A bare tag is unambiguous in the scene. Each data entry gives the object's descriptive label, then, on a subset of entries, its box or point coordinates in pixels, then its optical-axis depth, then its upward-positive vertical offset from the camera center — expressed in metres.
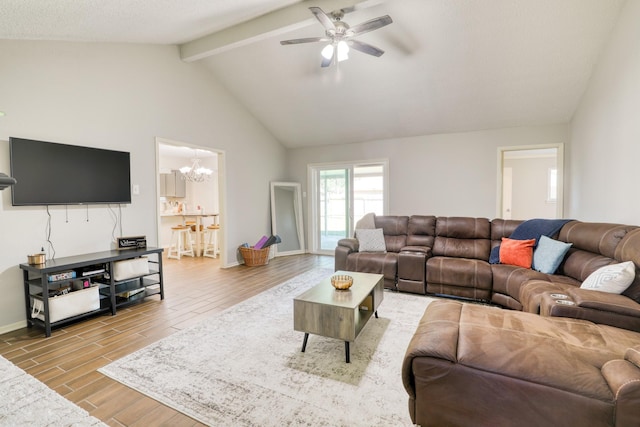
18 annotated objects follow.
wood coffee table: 2.09 -0.81
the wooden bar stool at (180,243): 6.08 -0.81
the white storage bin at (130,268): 3.12 -0.69
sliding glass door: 6.20 +0.16
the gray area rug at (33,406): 1.55 -1.15
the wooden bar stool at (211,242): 6.40 -0.81
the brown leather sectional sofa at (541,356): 1.15 -0.71
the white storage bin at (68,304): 2.62 -0.91
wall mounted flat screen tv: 2.69 +0.36
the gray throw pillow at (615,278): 1.93 -0.53
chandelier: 6.81 +0.82
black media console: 2.61 -0.80
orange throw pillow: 3.23 -0.57
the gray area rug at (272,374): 1.63 -1.16
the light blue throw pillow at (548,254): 2.89 -0.54
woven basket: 5.24 -0.92
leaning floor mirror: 6.30 -0.26
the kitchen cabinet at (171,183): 7.69 +0.64
